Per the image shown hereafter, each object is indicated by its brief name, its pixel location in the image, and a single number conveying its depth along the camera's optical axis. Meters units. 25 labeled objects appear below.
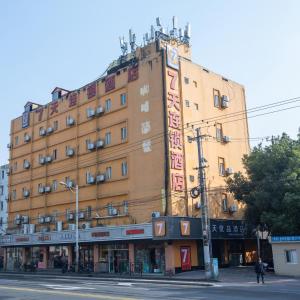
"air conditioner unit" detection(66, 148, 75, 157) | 34.53
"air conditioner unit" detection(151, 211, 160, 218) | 27.17
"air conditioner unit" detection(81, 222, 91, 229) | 31.95
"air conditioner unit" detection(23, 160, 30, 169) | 39.68
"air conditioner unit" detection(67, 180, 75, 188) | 33.85
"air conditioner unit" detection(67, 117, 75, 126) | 35.16
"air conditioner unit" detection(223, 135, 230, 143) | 32.59
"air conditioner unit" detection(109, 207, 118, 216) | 30.37
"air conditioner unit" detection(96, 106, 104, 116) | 32.80
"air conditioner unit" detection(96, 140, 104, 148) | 32.16
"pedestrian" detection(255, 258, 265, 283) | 19.60
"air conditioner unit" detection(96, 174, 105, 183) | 31.58
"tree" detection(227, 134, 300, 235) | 24.54
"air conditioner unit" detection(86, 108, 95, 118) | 33.34
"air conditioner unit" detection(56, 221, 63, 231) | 34.20
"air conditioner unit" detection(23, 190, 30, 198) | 39.13
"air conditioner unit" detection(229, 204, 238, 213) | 31.33
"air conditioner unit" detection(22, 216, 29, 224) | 38.59
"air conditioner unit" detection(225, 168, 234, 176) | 32.06
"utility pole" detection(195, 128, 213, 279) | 21.76
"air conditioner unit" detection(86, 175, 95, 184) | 32.22
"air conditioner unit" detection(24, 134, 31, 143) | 40.04
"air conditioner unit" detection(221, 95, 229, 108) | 33.42
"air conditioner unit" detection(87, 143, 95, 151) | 32.75
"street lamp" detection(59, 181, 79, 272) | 29.61
